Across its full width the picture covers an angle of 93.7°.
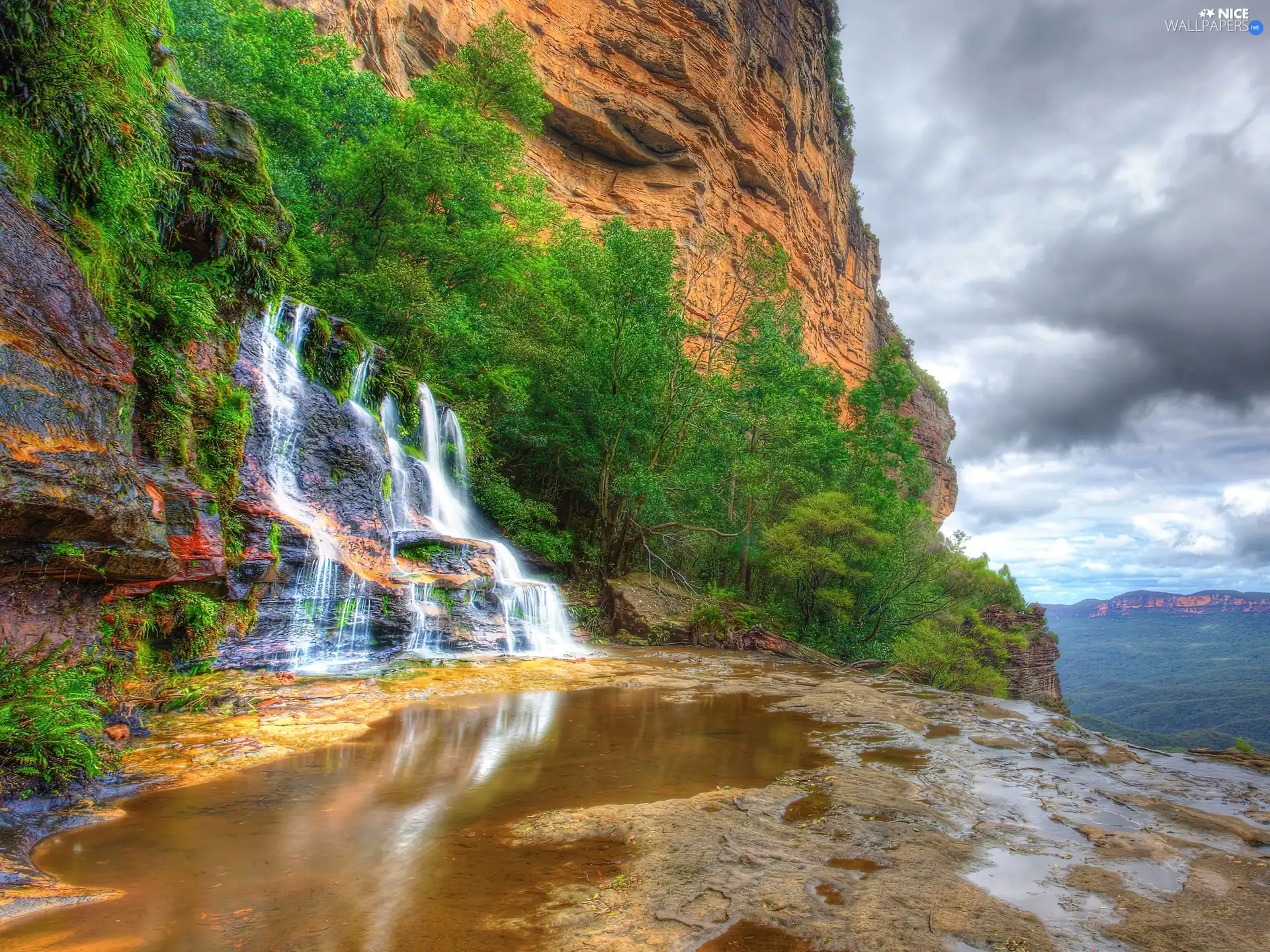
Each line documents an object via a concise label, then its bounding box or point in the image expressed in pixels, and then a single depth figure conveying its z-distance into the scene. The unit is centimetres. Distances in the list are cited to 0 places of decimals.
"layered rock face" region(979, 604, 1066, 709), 3148
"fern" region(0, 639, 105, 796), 382
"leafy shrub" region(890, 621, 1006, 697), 1934
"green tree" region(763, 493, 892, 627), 1952
